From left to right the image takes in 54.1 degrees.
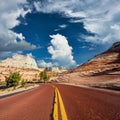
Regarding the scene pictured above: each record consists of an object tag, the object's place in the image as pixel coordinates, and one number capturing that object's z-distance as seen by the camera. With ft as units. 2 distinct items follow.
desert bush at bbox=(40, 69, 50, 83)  276.37
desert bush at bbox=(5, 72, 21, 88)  153.16
